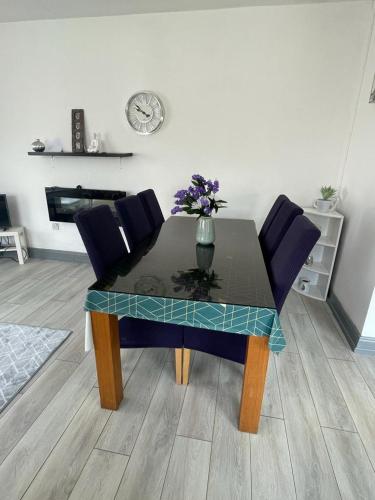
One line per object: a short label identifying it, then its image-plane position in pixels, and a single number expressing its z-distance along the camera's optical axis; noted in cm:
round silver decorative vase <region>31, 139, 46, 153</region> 301
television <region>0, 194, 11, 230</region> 324
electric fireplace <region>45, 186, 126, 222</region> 319
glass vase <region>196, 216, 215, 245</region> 170
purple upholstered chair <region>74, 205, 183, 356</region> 135
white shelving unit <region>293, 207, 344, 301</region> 252
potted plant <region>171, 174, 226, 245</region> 158
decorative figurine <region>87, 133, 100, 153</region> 297
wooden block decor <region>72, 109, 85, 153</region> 298
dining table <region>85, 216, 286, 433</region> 110
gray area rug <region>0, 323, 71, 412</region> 160
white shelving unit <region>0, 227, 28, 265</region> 327
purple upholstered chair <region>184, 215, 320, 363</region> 121
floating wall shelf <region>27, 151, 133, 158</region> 288
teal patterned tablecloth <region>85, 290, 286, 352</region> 108
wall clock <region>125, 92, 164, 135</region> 281
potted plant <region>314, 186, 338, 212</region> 256
